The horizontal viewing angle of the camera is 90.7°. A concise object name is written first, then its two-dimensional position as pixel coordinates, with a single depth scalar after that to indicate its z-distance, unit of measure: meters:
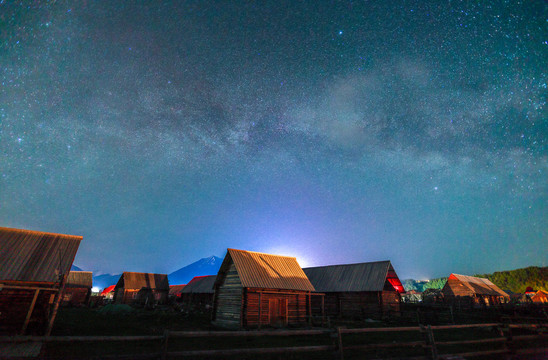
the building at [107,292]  87.58
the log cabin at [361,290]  33.59
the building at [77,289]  48.34
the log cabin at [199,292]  48.29
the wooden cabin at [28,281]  18.11
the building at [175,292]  60.38
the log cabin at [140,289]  54.97
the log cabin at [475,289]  54.19
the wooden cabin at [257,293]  24.81
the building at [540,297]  68.06
